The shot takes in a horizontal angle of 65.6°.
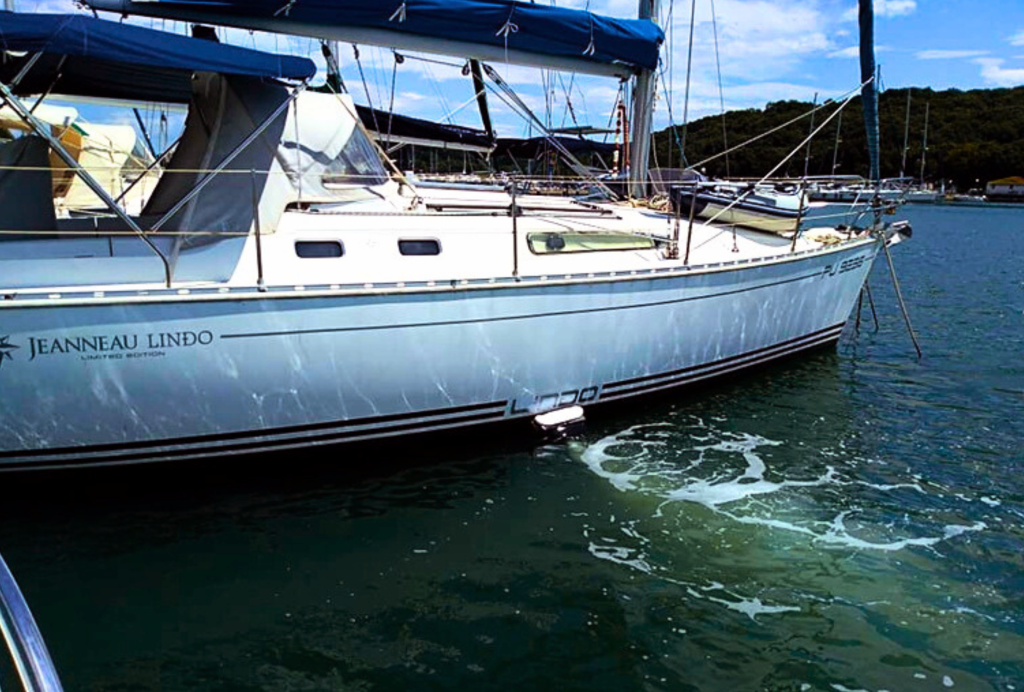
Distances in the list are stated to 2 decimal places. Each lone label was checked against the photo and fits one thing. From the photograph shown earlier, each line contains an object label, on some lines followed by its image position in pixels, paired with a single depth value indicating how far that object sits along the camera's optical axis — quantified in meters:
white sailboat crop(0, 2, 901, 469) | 5.62
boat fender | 7.31
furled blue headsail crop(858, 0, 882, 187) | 9.99
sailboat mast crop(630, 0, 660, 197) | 9.18
